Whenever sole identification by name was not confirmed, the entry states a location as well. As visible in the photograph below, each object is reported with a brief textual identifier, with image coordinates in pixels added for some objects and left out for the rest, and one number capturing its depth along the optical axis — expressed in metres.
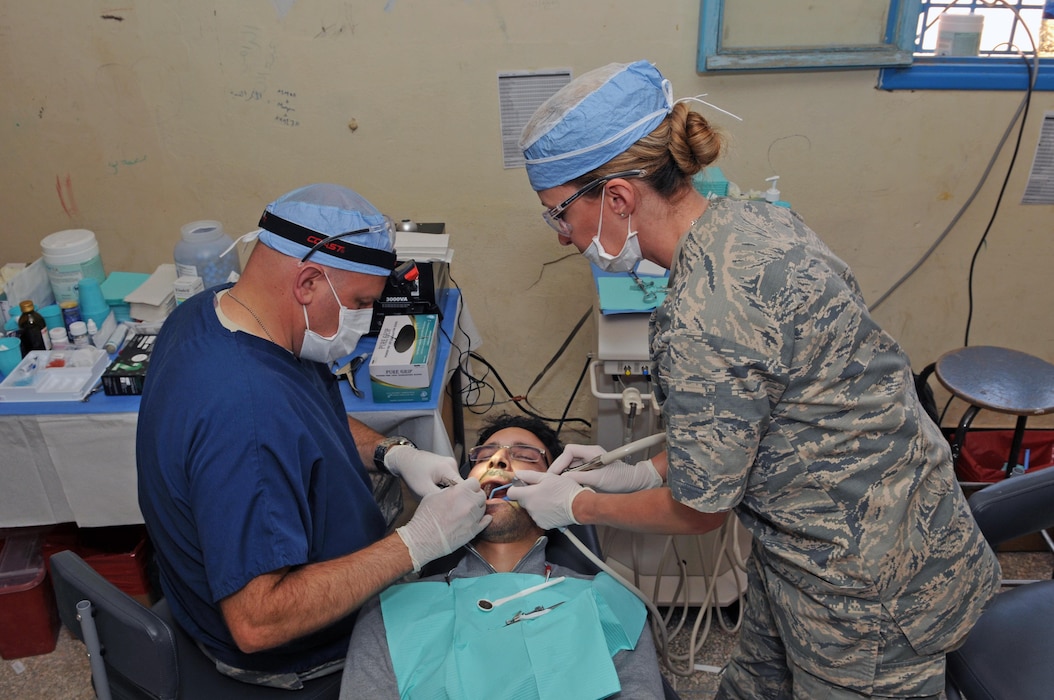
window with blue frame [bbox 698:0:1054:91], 2.53
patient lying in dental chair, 1.47
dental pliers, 2.08
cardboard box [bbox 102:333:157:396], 2.07
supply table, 2.03
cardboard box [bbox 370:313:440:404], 2.01
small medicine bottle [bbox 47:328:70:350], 2.21
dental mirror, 1.64
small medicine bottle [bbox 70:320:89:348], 2.24
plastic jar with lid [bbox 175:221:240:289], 2.36
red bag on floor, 2.76
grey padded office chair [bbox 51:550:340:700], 1.24
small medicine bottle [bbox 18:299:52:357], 2.24
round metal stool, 2.10
